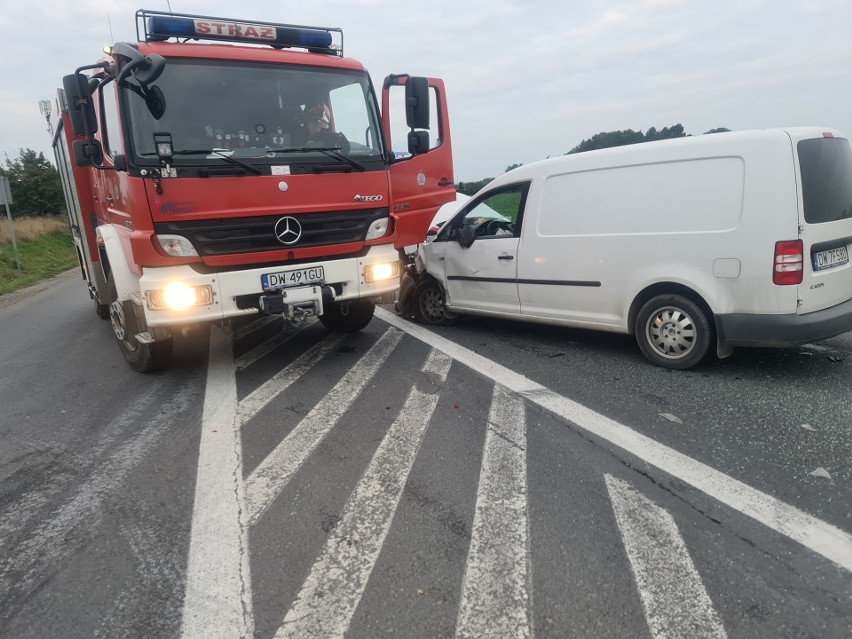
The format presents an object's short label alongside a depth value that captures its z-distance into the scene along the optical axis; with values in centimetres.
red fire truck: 474
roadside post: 1662
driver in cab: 540
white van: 438
